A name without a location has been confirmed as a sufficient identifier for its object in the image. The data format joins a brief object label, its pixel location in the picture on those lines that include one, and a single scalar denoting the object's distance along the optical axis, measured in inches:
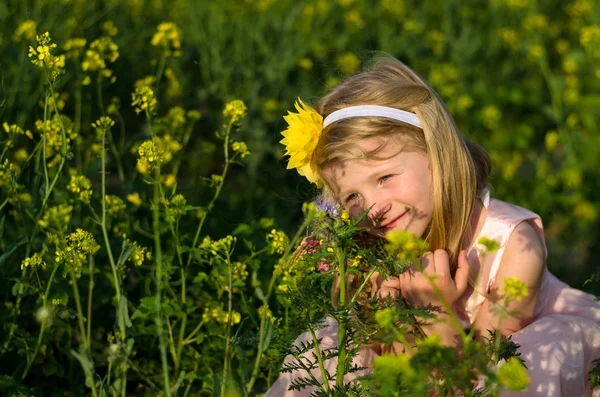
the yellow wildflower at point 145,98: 97.2
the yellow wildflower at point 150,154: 82.7
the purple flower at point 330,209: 69.4
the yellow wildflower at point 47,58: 82.9
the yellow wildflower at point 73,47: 112.5
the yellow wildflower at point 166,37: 121.9
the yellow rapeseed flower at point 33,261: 79.4
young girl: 85.7
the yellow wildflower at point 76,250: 78.3
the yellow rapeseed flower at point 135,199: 98.3
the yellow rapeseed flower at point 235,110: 99.0
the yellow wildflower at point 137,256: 84.9
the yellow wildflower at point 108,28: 138.8
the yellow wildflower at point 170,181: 101.3
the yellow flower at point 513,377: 52.0
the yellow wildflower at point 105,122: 88.6
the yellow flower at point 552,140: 179.5
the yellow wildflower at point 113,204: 97.9
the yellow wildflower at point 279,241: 85.2
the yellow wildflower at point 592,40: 190.9
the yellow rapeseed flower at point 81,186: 92.4
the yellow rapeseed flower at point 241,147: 97.5
